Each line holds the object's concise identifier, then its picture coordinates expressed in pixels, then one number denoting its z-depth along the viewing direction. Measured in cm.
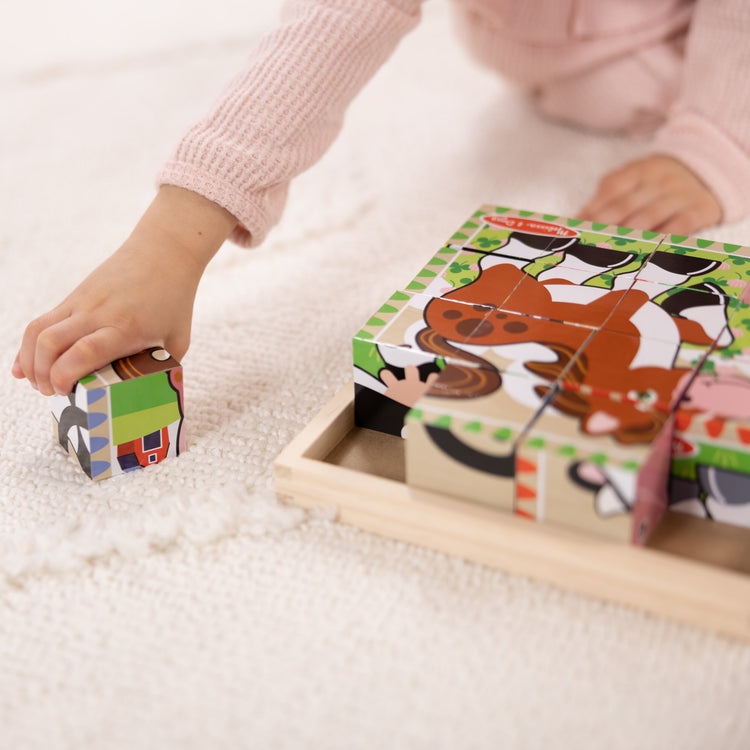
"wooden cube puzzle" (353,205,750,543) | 48
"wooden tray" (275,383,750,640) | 47
